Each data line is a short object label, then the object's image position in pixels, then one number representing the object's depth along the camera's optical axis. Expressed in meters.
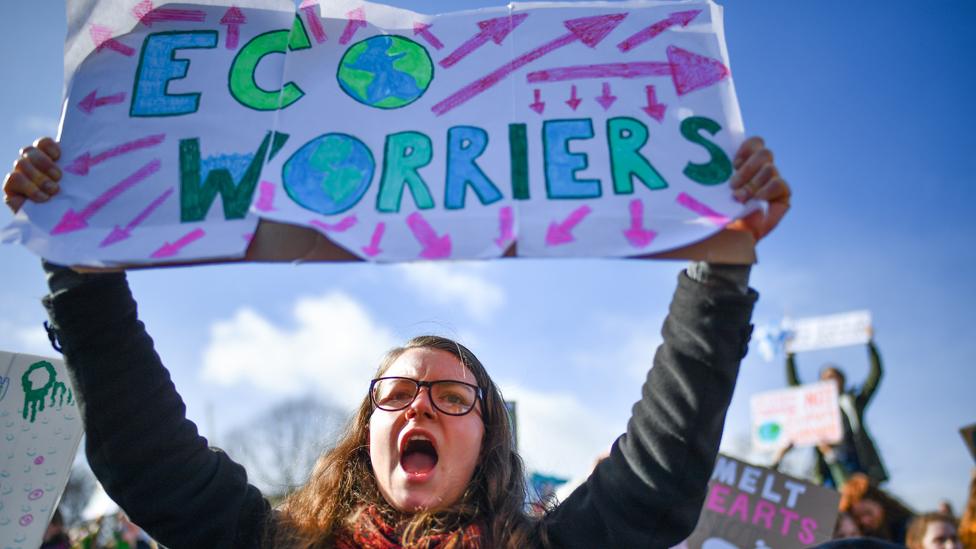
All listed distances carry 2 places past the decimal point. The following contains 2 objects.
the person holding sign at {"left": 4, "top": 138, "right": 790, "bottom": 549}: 1.57
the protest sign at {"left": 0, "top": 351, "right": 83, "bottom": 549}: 1.99
